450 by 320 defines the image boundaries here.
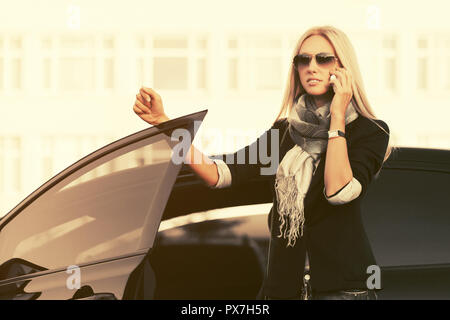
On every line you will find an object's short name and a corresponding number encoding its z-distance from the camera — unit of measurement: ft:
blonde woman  15.71
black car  16.98
